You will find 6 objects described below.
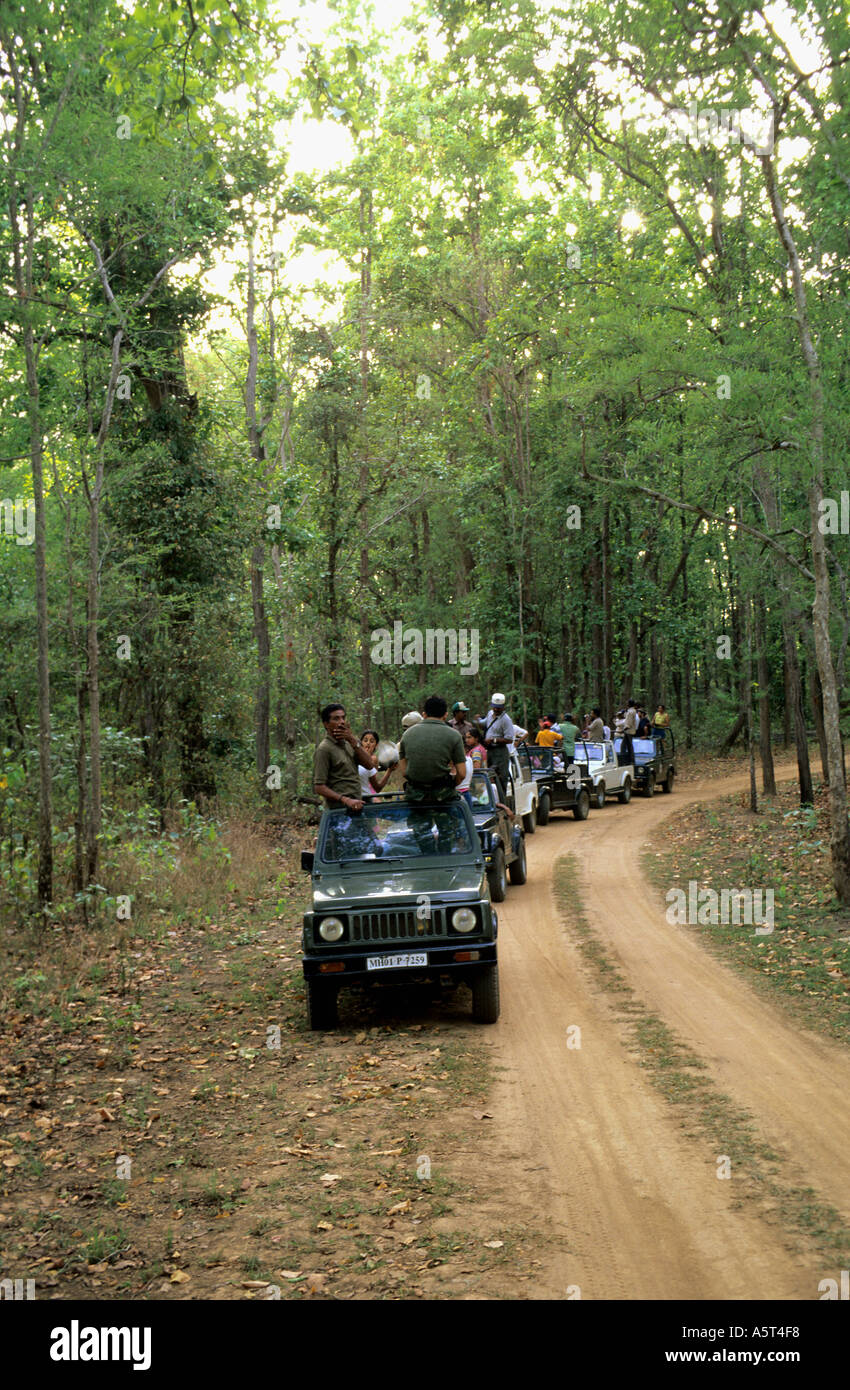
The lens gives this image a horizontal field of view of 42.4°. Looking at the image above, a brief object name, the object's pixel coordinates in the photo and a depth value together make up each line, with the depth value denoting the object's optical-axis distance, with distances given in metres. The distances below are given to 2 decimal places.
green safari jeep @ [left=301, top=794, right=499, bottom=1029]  8.31
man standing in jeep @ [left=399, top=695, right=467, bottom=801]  9.70
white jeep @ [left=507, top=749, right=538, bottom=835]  18.23
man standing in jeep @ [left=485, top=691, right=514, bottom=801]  17.31
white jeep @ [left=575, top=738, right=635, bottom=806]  25.88
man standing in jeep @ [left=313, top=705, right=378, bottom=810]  10.33
